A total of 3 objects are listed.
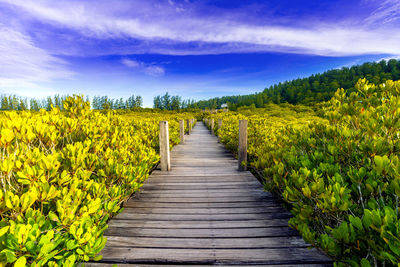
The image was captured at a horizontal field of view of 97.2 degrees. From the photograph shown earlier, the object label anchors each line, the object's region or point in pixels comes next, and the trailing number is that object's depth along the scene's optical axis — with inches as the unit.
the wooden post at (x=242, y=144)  196.5
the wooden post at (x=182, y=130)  415.8
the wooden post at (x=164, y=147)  196.7
